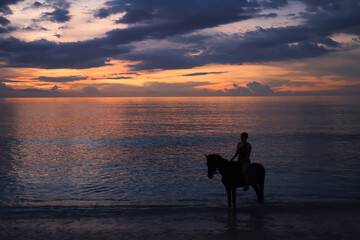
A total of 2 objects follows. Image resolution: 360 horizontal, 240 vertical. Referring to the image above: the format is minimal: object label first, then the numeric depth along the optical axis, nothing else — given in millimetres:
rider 11836
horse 11484
